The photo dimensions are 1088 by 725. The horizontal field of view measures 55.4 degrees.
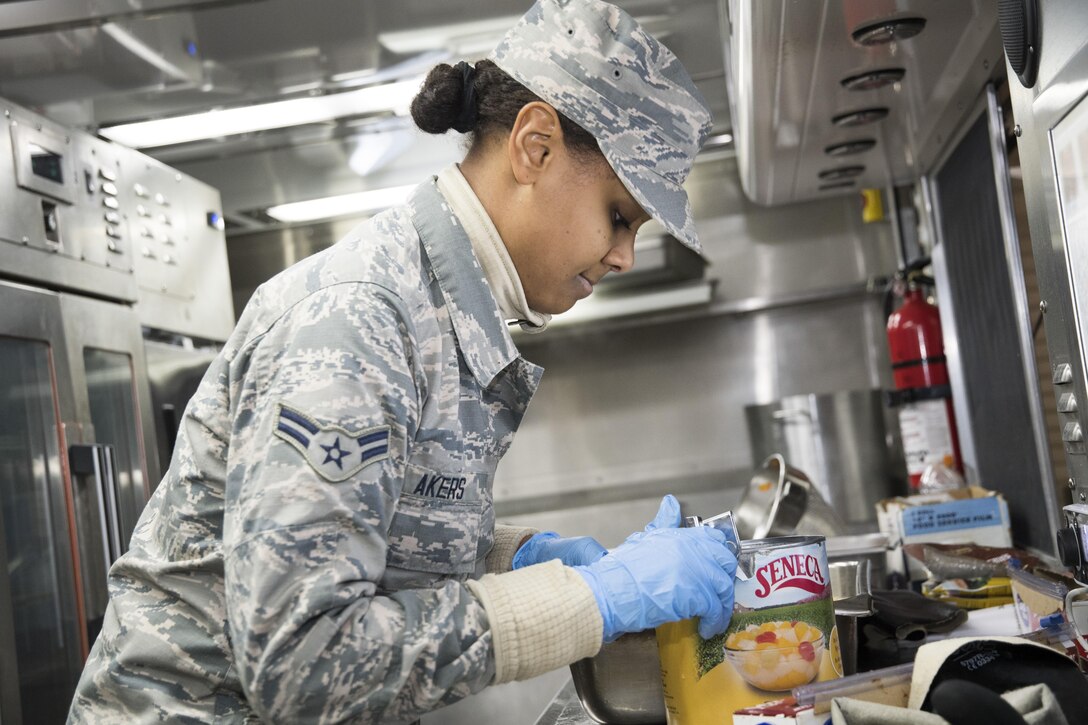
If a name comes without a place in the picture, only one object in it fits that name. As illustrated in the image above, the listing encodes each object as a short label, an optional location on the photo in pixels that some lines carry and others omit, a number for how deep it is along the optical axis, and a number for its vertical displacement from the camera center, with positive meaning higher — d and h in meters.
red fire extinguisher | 2.82 -0.07
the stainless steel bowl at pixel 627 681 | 1.30 -0.35
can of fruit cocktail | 1.04 -0.26
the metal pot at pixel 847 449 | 3.49 -0.26
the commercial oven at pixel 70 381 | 2.27 +0.22
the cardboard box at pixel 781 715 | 0.91 -0.30
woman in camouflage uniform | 0.91 -0.01
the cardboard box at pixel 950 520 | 2.10 -0.34
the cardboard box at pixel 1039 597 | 1.20 -0.31
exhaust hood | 1.71 +0.57
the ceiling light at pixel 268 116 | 3.09 +1.01
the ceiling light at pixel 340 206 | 3.90 +0.89
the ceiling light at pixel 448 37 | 2.75 +1.04
